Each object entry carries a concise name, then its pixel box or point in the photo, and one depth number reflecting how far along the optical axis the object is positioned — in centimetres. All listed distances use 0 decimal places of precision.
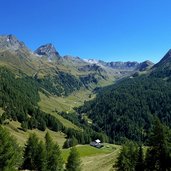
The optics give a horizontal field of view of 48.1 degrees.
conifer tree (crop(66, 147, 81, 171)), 5166
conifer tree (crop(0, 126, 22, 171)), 3417
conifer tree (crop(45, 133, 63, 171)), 4807
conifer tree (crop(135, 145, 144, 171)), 4021
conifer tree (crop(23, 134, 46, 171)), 4693
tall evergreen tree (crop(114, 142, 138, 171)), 4545
